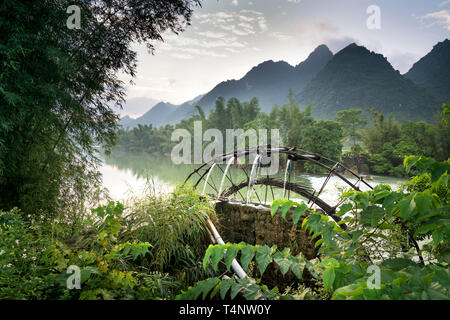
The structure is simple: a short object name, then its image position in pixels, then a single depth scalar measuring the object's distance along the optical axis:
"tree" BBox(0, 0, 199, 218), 2.74
